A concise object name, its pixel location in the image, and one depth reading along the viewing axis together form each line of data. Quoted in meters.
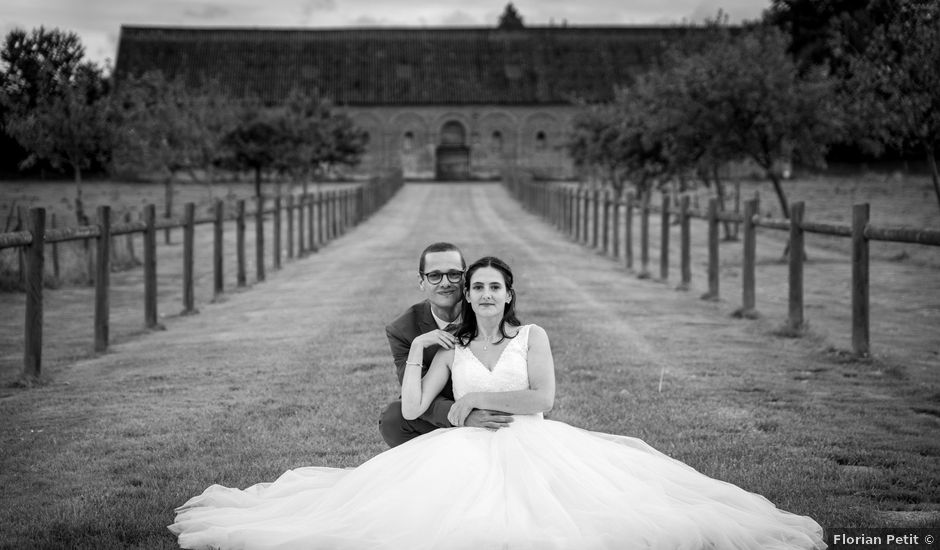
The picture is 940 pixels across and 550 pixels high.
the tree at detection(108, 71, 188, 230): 30.69
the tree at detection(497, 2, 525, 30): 100.39
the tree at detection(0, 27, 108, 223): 29.02
